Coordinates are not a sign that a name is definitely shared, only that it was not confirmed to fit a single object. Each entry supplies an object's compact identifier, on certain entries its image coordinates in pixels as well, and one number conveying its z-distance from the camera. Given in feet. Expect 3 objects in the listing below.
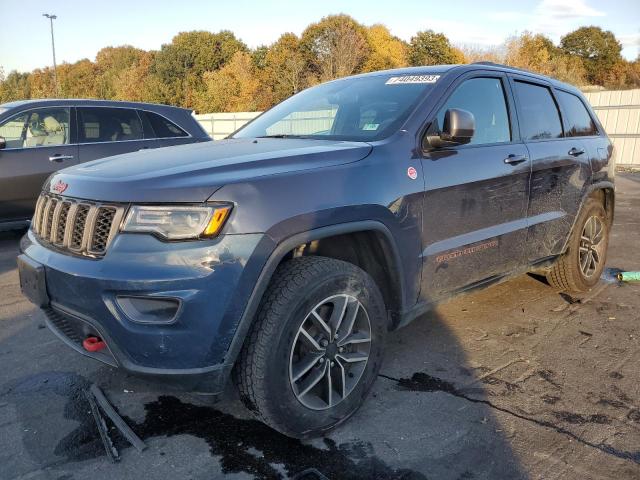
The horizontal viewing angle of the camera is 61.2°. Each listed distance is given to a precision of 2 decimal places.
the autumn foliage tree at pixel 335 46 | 136.26
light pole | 140.36
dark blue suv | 7.19
